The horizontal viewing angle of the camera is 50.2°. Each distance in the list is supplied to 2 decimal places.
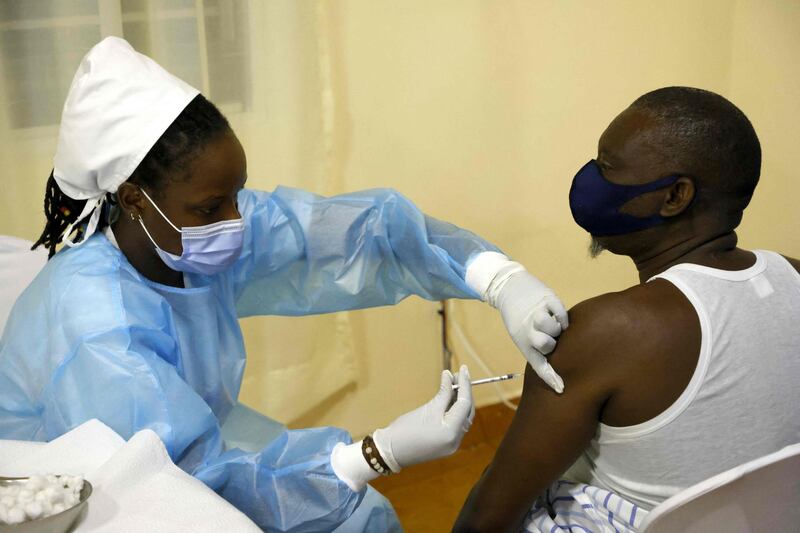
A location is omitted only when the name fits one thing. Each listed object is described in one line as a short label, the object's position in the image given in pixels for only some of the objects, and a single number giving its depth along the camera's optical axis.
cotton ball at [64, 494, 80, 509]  0.98
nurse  1.26
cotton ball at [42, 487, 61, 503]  0.97
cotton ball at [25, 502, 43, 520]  0.94
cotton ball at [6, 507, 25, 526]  0.93
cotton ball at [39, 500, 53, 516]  0.96
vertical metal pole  2.65
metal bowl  0.93
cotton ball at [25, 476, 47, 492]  0.99
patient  1.15
